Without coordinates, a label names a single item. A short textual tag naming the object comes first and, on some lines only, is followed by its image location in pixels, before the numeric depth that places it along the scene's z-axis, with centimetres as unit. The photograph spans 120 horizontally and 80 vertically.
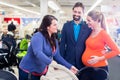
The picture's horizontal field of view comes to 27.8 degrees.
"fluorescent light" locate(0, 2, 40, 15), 1683
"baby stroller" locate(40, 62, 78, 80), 203
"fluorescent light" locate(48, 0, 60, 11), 1440
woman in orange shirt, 247
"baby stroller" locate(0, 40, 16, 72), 539
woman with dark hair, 236
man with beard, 269
